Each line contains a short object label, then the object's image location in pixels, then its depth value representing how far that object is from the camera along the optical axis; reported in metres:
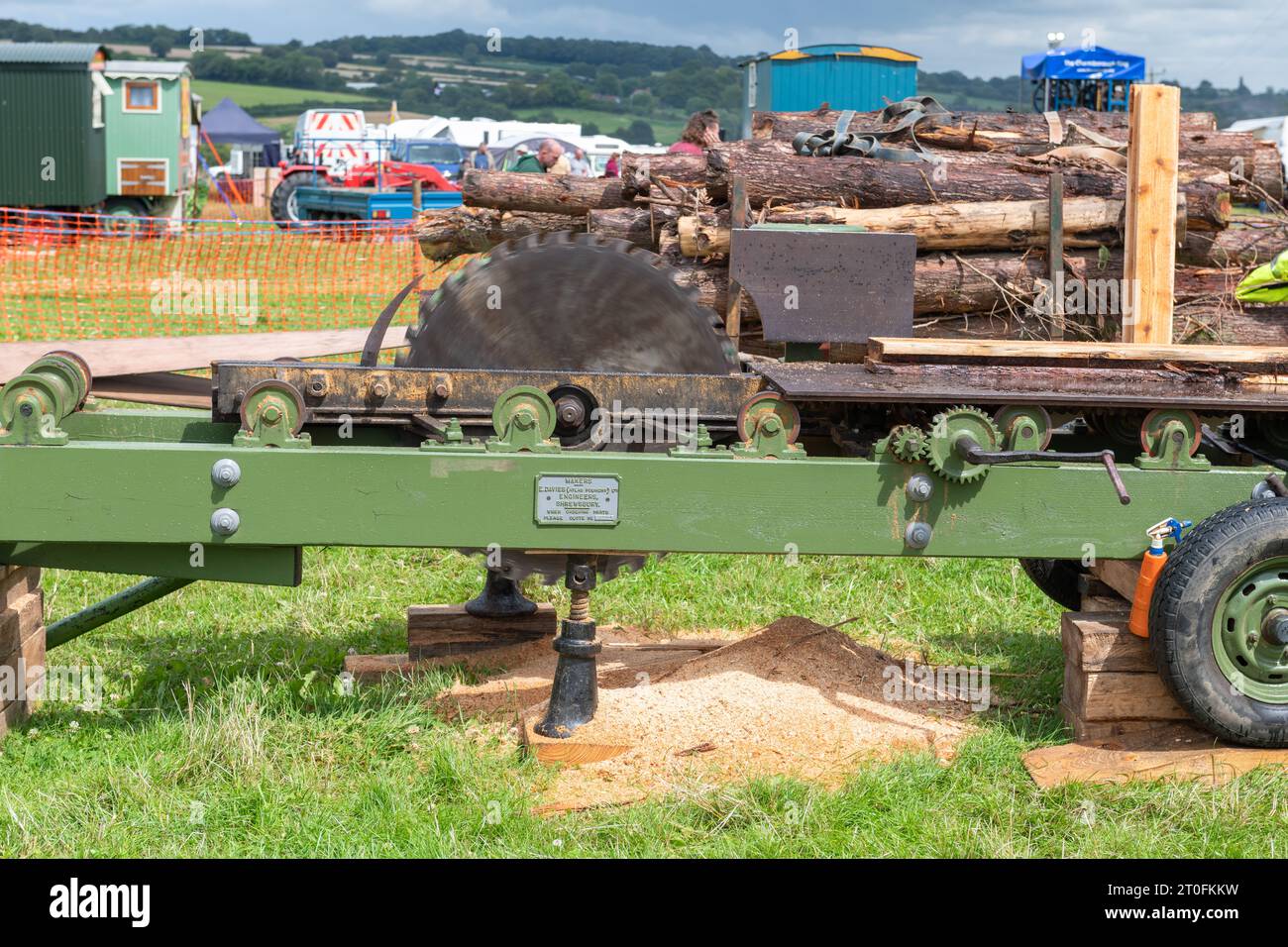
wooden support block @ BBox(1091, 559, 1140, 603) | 4.77
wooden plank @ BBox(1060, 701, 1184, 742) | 4.77
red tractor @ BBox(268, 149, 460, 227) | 28.62
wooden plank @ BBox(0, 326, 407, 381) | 7.16
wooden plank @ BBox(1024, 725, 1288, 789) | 4.51
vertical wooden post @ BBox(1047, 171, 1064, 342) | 6.11
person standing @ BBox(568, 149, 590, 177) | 21.50
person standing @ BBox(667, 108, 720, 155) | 12.85
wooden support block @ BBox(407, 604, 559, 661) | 5.74
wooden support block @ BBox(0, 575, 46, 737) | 4.89
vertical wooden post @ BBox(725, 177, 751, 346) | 6.37
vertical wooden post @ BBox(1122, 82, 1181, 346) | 5.79
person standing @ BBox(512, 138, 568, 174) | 15.27
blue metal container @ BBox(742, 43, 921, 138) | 30.09
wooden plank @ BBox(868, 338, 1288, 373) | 4.66
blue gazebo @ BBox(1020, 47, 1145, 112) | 34.34
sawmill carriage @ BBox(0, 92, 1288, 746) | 4.31
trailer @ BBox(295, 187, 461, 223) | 24.34
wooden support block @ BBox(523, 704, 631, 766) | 4.70
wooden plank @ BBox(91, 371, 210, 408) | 6.11
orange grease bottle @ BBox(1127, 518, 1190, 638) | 4.54
